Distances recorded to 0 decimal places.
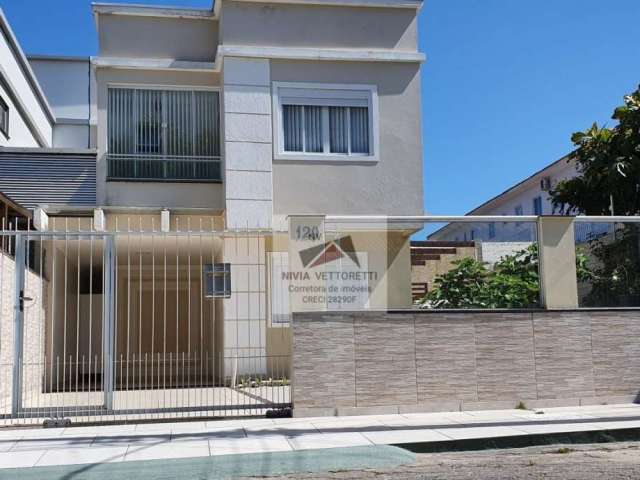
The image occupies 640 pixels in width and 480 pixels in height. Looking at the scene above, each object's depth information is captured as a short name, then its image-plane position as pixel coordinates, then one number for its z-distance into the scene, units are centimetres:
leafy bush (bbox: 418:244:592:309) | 1053
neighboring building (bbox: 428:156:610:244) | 1072
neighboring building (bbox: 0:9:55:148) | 1834
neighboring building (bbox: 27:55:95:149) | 2656
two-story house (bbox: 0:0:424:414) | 1523
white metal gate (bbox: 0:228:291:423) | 976
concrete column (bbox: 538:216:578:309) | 1073
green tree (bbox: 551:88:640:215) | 1622
